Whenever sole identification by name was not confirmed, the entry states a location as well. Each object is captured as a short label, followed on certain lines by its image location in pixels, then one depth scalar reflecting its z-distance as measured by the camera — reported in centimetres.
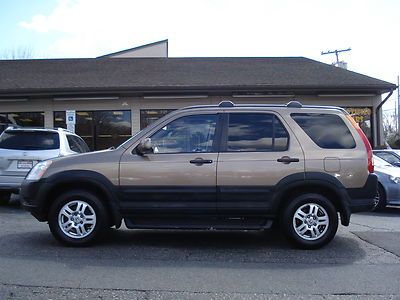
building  1803
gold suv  657
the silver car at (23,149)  1008
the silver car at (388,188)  1092
